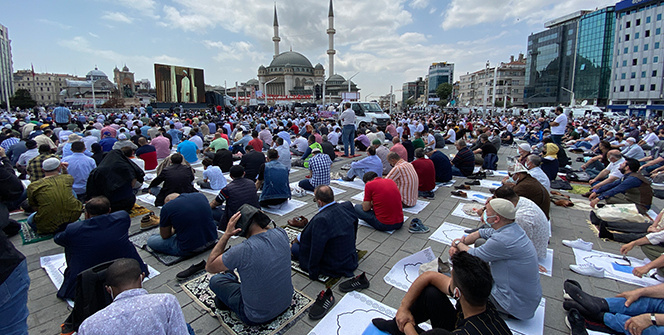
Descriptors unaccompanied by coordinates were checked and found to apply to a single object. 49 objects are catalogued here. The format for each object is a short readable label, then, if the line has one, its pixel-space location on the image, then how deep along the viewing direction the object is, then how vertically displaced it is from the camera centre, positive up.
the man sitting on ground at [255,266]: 2.60 -1.21
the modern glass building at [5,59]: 76.30 +17.62
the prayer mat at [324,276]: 3.72 -1.88
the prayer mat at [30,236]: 4.79 -1.79
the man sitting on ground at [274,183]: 5.98 -1.15
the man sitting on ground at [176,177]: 5.65 -0.97
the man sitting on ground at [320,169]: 6.91 -0.99
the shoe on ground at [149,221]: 5.28 -1.68
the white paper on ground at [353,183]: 8.12 -1.59
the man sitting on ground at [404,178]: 5.92 -1.02
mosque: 90.06 +14.86
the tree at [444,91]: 90.57 +10.38
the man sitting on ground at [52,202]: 4.66 -1.19
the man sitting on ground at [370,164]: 7.48 -0.96
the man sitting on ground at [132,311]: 1.62 -1.04
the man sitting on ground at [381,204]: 4.88 -1.29
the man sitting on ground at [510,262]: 2.74 -1.25
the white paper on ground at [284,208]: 6.13 -1.70
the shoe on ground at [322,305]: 3.08 -1.87
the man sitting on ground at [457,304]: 1.90 -1.24
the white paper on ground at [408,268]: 3.80 -1.86
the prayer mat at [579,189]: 7.80 -1.64
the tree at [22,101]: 59.74 +4.81
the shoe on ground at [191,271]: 3.73 -1.81
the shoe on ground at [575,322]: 2.88 -1.90
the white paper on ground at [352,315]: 2.93 -1.94
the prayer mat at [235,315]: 2.89 -1.91
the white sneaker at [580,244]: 4.64 -1.82
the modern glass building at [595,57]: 57.53 +13.70
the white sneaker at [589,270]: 3.90 -1.86
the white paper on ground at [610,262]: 3.80 -1.89
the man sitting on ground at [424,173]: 7.11 -1.10
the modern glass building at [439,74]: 113.31 +19.38
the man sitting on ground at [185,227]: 4.00 -1.38
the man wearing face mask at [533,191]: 4.73 -1.00
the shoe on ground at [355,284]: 3.56 -1.86
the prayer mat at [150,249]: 4.18 -1.82
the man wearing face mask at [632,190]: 5.39 -1.15
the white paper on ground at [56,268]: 3.77 -1.87
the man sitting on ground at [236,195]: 4.78 -1.09
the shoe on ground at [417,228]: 5.23 -1.76
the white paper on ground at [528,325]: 2.92 -1.96
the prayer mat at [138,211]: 5.88 -1.69
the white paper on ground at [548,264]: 4.00 -1.89
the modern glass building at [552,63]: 66.62 +14.58
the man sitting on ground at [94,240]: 3.09 -1.18
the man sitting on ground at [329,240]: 3.49 -1.36
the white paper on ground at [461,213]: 5.90 -1.76
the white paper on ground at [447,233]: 4.95 -1.82
